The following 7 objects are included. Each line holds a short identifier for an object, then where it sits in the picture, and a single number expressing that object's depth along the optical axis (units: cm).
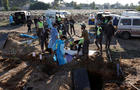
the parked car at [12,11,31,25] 1945
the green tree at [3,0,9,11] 4820
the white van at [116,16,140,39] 1087
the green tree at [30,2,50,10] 5391
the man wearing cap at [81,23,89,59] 662
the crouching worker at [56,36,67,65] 636
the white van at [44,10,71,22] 1834
